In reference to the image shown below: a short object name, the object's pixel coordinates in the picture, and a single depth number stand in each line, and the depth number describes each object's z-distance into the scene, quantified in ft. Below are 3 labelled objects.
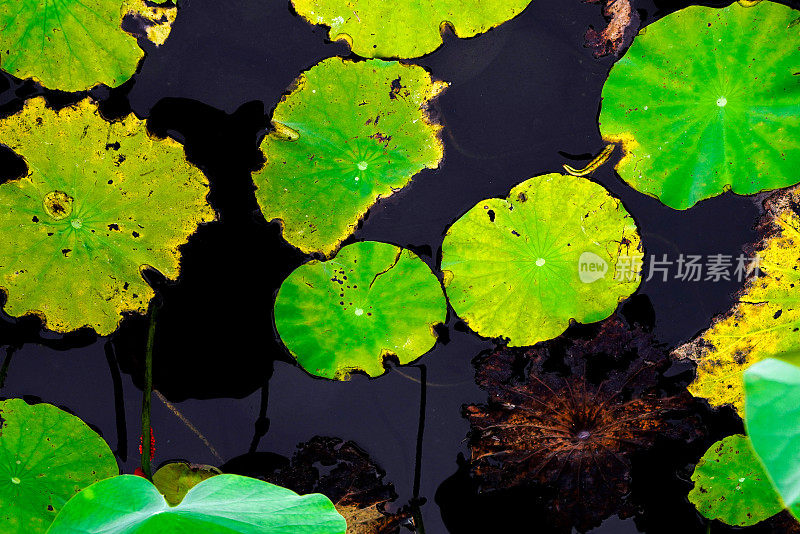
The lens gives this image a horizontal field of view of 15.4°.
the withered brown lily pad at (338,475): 13.87
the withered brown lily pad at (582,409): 13.76
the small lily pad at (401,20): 13.48
